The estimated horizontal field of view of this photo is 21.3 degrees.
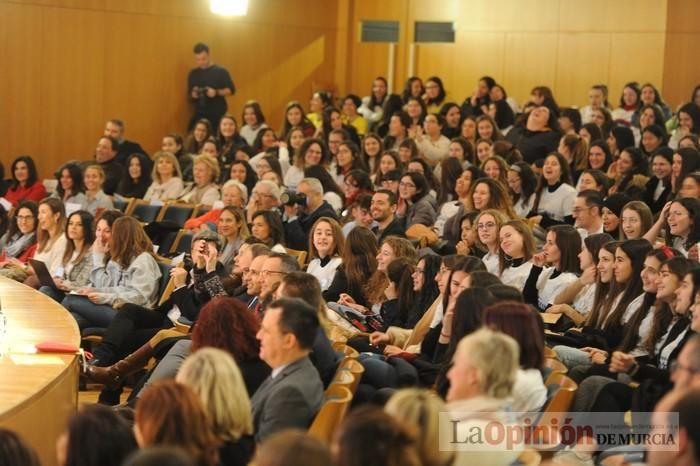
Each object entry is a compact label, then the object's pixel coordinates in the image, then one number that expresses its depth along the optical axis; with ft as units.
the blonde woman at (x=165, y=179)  52.15
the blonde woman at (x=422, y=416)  15.75
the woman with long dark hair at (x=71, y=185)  49.33
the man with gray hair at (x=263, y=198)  44.31
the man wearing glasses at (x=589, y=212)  38.32
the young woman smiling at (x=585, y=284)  31.95
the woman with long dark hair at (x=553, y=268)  33.03
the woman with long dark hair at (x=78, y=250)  39.38
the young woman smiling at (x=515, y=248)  33.97
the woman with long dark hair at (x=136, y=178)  54.19
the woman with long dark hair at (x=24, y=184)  52.23
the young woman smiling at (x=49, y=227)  41.86
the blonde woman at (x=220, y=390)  18.77
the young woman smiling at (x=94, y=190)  49.13
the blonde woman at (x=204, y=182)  50.78
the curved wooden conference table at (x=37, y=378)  22.18
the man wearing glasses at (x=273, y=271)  30.19
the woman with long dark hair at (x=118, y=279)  36.89
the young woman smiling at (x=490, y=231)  35.66
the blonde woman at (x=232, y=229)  39.44
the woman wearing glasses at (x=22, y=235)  43.22
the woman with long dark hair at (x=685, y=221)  34.30
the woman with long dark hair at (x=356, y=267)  34.83
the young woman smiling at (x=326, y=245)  36.79
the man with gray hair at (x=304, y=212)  42.67
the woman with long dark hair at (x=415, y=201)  43.33
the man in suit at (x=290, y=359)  21.47
